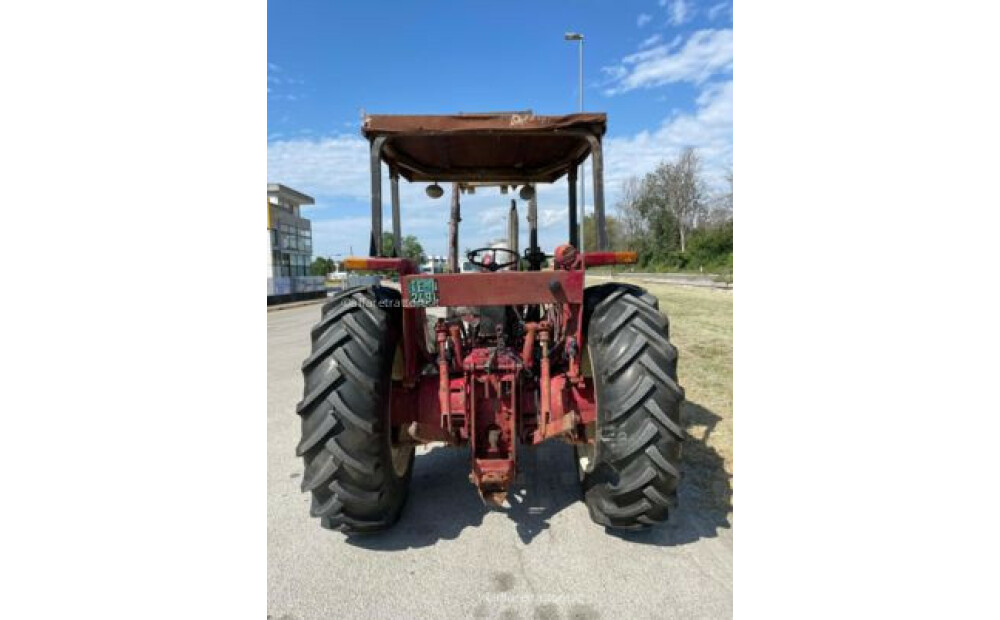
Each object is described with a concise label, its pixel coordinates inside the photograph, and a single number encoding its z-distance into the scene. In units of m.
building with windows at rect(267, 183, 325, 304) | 24.77
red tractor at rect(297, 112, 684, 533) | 2.64
